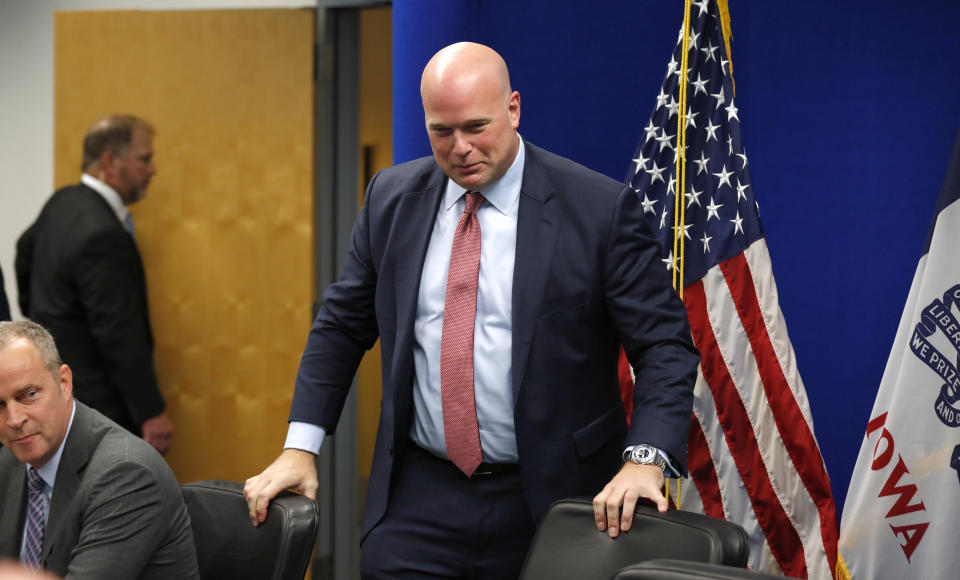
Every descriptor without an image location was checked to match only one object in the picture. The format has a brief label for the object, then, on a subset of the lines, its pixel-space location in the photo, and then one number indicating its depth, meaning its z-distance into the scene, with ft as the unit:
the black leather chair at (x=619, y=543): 11.15
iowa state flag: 18.16
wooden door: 27.86
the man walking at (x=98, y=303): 24.57
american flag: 19.44
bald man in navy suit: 12.89
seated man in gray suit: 13.24
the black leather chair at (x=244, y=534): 12.67
